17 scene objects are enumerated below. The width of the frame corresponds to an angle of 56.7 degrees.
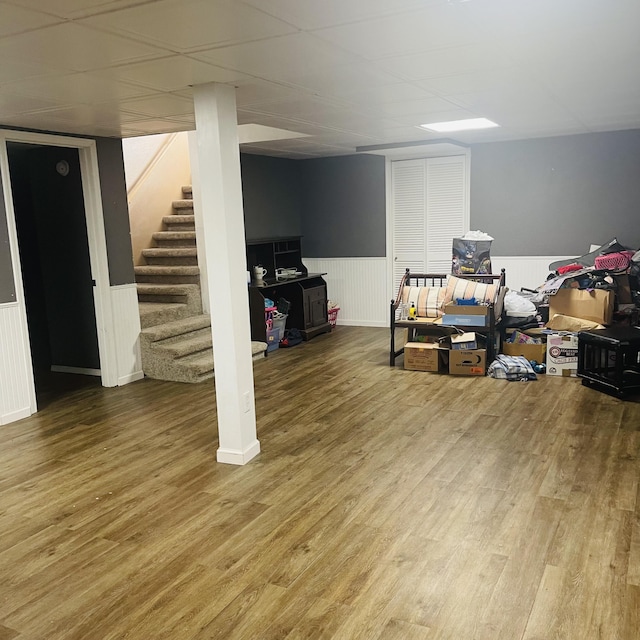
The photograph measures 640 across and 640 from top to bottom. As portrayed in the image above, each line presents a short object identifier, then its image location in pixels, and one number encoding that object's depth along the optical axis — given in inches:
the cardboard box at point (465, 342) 219.3
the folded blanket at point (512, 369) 212.5
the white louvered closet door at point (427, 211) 303.0
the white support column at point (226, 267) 136.1
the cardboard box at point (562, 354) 212.9
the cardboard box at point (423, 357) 227.1
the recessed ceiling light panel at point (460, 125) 211.5
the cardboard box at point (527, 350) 225.3
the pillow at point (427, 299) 235.3
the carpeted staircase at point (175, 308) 229.3
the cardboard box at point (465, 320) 218.7
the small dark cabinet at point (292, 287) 289.3
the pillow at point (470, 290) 227.5
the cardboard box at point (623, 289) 229.0
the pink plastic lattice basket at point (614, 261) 241.3
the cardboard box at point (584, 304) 219.6
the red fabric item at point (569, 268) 250.2
